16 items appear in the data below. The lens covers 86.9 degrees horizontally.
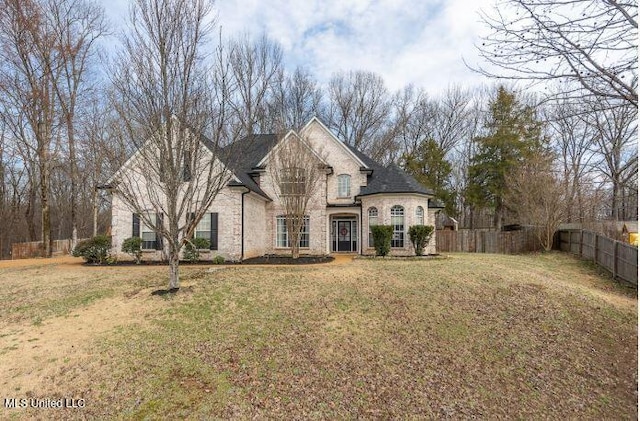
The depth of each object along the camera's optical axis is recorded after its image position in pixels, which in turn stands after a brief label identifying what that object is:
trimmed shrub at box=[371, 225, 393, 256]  15.82
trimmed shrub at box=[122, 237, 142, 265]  14.19
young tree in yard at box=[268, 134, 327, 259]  15.00
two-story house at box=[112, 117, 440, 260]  14.69
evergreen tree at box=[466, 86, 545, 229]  28.30
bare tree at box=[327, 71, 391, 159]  34.94
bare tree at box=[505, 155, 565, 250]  20.91
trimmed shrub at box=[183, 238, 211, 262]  13.92
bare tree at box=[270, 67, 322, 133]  32.84
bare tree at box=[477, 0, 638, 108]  3.24
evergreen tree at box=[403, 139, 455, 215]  31.46
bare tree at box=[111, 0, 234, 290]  8.13
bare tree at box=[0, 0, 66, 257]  17.23
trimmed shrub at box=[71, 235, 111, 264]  13.83
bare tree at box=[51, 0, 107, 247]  19.28
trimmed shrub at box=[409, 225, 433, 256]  16.02
